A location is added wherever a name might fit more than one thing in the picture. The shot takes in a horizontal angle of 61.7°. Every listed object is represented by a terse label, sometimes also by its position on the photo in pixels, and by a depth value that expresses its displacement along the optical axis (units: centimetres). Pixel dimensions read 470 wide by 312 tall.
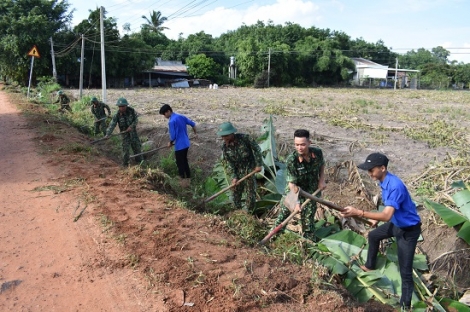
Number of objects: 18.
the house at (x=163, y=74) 4403
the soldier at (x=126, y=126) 852
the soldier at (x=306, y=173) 486
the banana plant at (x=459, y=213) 518
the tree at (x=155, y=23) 5511
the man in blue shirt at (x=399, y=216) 385
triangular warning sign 1799
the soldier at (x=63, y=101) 1589
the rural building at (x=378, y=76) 5662
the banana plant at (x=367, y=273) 445
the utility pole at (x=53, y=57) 2897
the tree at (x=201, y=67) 4516
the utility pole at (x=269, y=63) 4641
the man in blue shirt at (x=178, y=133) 774
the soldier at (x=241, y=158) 589
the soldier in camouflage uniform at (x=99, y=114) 1157
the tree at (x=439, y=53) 9945
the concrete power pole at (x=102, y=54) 1612
